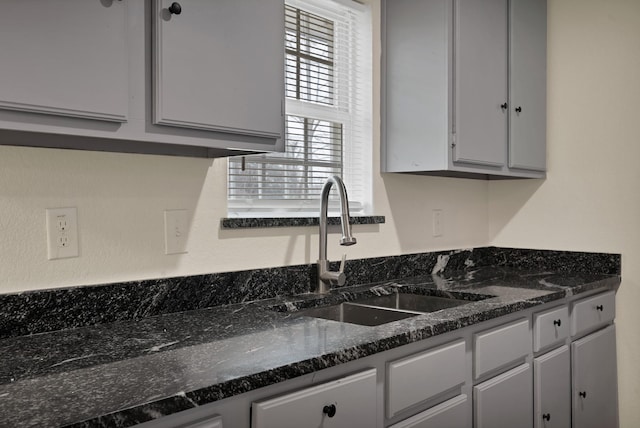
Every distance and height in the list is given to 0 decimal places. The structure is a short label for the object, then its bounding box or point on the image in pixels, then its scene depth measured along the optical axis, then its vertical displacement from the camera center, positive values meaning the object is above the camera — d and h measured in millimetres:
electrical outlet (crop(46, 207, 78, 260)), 1434 -71
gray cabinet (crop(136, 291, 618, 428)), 1166 -482
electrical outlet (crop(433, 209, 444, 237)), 2674 -80
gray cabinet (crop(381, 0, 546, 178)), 2234 +488
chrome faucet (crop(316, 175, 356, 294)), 1943 -178
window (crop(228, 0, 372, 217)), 2064 +335
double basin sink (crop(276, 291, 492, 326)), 1945 -366
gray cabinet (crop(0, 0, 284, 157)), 1115 +289
